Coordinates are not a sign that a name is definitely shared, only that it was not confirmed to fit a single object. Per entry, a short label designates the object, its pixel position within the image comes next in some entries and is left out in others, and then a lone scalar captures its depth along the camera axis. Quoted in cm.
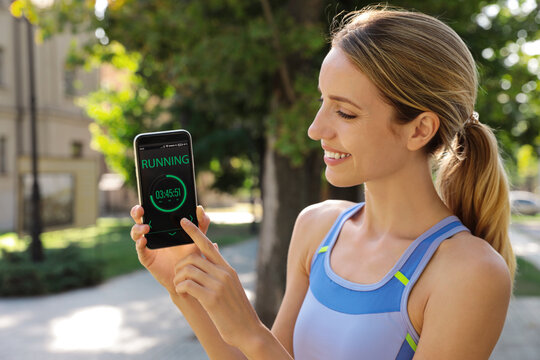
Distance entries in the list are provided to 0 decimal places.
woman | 143
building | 2273
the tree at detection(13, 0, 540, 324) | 613
